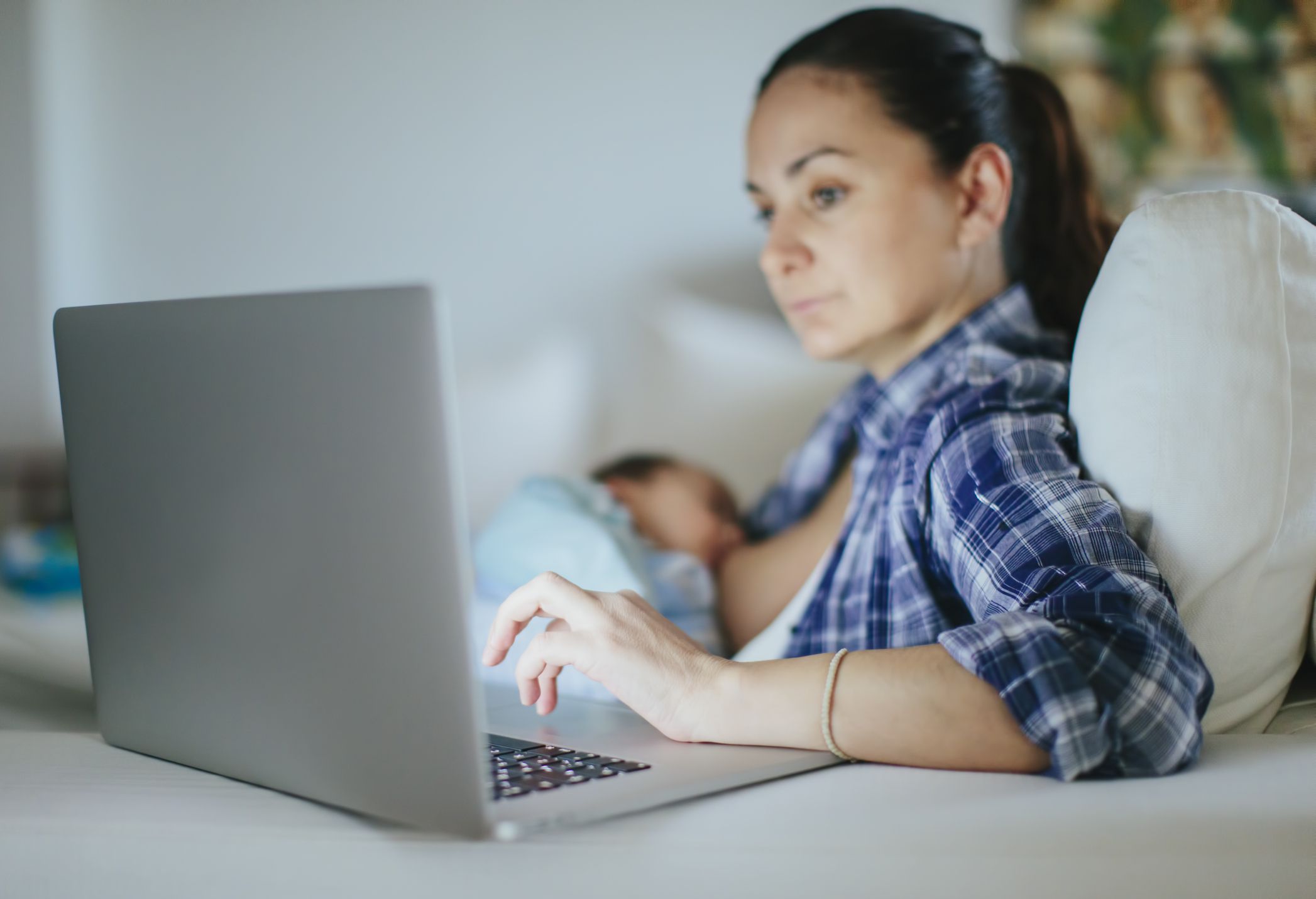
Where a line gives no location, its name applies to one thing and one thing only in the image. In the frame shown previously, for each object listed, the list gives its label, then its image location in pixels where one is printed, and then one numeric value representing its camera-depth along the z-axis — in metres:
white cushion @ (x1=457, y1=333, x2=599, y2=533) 1.90
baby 1.24
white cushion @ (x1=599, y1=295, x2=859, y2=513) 1.82
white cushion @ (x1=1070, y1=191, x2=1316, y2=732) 0.77
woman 0.67
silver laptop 0.52
